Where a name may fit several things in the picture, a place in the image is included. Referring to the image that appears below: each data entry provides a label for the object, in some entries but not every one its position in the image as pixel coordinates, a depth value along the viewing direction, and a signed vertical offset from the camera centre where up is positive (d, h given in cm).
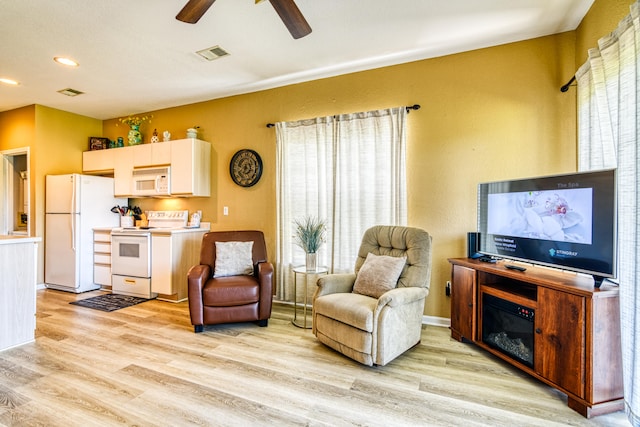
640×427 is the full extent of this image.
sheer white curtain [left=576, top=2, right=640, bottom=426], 162 +37
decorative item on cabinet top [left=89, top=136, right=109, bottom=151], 503 +110
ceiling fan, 176 +119
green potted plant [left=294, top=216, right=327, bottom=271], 316 -29
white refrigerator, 436 -28
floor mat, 372 -120
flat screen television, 181 -7
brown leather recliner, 295 -87
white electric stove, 402 -69
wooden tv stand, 173 -76
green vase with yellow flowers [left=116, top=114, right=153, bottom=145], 466 +118
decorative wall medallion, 397 +56
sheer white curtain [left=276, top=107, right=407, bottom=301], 323 +34
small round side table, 303 -62
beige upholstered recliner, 225 -74
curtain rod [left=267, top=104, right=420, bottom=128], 315 +107
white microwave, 424 +39
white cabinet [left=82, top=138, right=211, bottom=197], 409 +67
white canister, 469 -18
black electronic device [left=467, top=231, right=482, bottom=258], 276 -31
